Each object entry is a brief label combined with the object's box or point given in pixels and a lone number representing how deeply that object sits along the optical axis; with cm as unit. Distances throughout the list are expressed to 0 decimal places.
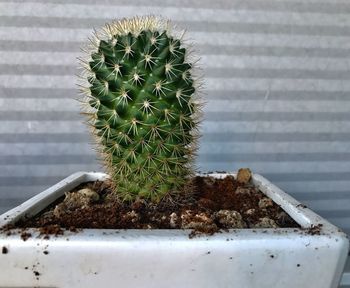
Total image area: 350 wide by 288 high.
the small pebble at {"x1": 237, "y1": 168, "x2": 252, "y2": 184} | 19
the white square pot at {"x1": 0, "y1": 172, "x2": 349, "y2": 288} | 11
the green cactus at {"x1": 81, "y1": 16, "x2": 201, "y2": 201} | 14
